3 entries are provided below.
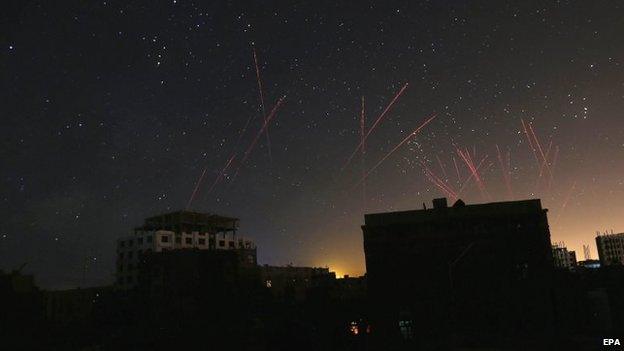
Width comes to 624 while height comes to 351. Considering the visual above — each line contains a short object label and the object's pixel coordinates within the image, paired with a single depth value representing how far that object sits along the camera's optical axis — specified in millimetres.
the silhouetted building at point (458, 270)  40719
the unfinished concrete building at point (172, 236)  107875
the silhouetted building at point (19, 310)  46812
